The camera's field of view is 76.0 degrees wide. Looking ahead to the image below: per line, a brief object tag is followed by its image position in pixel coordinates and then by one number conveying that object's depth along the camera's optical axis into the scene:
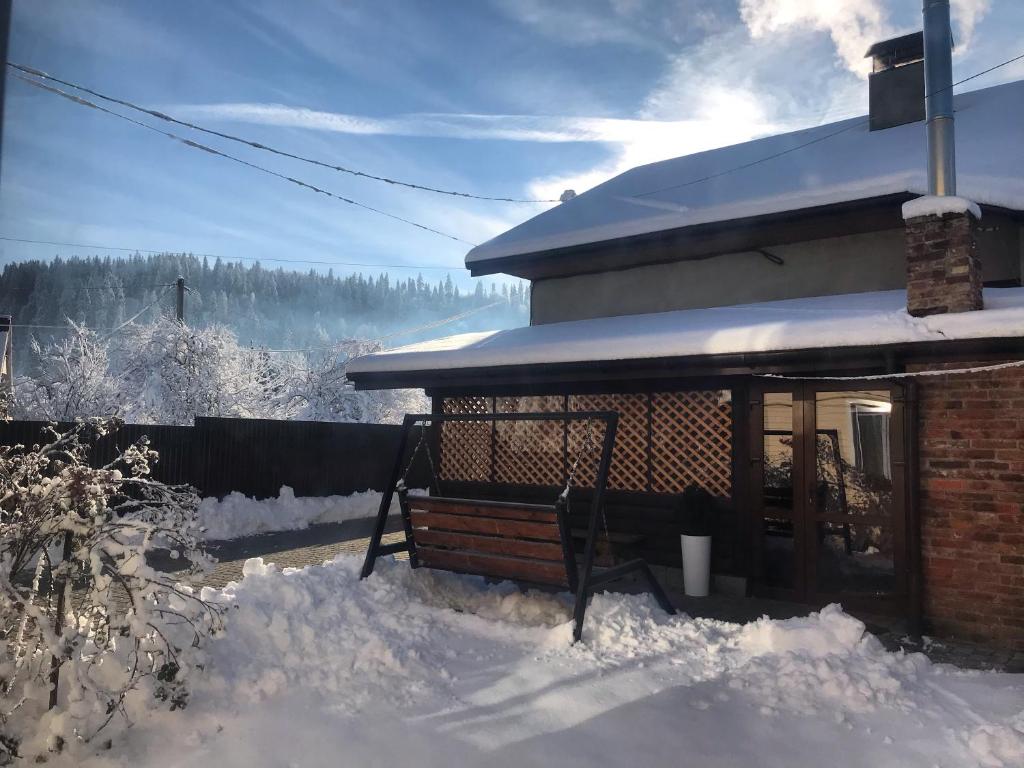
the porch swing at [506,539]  5.18
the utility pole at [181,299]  23.58
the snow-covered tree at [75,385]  23.92
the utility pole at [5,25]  2.36
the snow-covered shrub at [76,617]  3.01
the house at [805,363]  5.47
